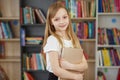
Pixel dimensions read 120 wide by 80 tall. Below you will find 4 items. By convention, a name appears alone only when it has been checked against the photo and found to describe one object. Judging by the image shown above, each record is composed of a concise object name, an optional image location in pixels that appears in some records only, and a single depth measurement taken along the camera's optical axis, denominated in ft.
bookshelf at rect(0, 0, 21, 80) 10.58
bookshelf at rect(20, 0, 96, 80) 10.10
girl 4.12
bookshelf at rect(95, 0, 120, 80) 10.00
